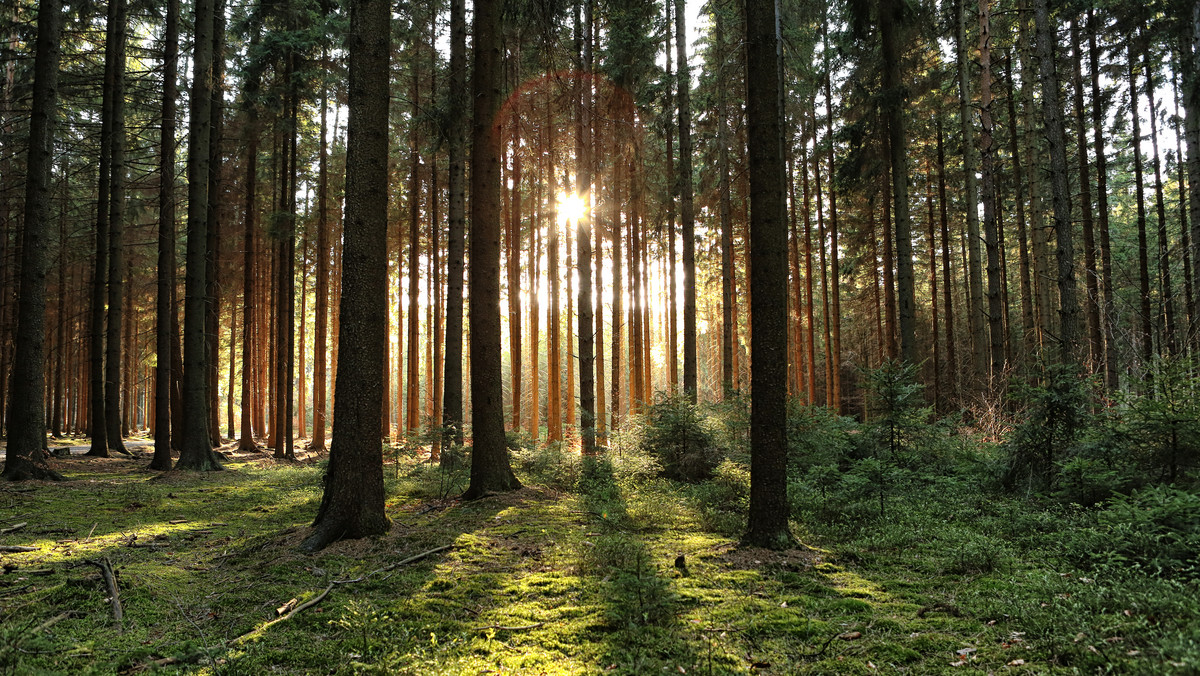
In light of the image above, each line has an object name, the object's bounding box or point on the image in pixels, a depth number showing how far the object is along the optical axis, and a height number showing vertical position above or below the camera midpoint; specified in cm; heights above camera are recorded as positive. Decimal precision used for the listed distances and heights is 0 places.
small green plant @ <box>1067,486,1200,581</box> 385 -138
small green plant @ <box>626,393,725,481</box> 1062 -158
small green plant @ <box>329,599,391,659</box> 353 -175
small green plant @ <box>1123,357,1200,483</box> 521 -63
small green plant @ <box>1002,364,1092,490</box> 695 -84
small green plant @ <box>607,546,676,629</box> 382 -173
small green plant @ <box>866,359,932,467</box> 732 -74
